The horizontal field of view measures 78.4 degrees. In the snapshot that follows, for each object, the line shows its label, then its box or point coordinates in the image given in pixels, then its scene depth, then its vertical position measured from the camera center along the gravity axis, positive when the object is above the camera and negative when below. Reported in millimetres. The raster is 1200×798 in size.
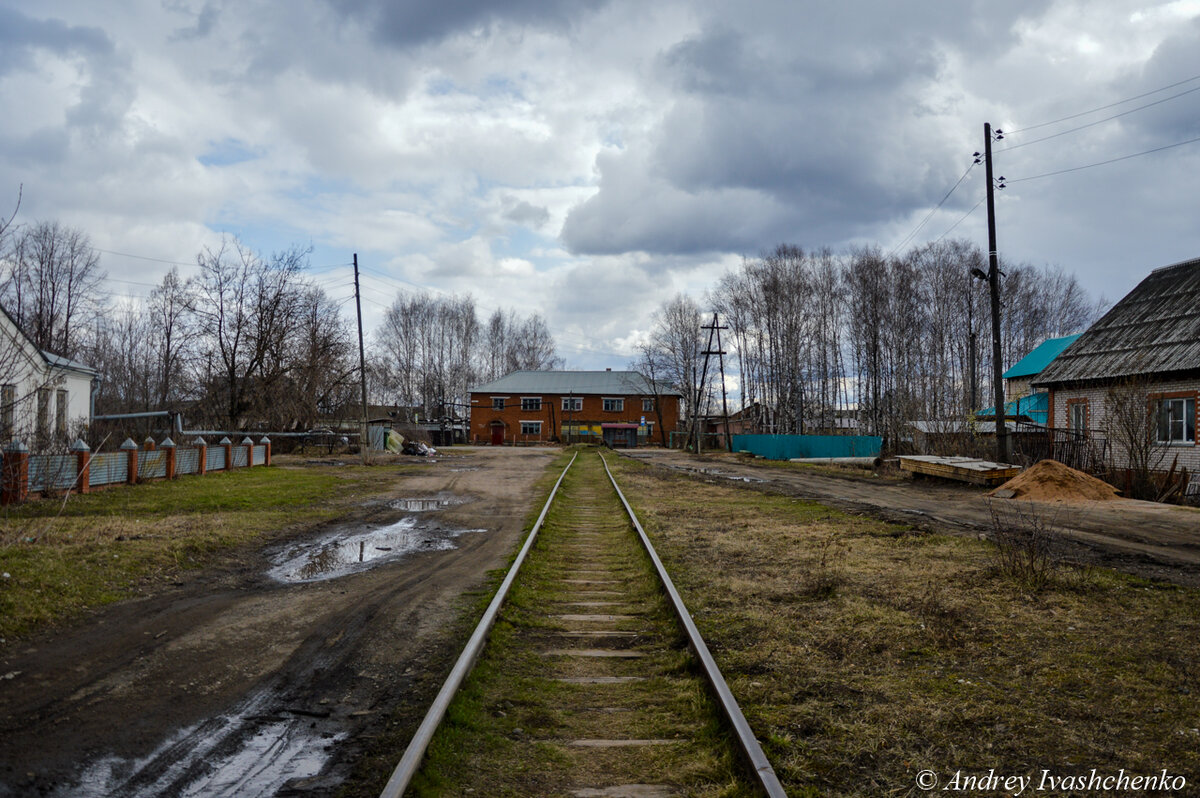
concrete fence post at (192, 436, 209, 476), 22719 -961
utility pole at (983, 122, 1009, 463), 21203 +2867
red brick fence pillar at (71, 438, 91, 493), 16016 -828
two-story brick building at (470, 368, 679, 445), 71562 +601
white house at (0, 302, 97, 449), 10414 +719
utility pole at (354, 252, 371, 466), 32312 +66
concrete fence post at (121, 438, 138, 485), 18703 -918
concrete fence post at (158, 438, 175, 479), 20297 -904
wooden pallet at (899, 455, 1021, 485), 19781 -1576
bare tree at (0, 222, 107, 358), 41469 +6804
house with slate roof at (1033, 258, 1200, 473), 19688 +1174
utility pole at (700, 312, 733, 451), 50734 +4369
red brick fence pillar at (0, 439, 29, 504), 13289 -937
